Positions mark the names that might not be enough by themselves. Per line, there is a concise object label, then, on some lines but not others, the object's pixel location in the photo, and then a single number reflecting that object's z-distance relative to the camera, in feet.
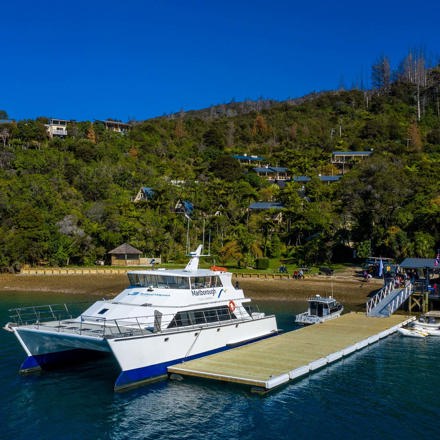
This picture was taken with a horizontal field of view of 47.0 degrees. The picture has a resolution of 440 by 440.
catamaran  67.41
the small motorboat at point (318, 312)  112.47
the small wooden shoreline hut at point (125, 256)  212.23
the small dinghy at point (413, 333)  101.76
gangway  117.80
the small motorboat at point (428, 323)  104.88
